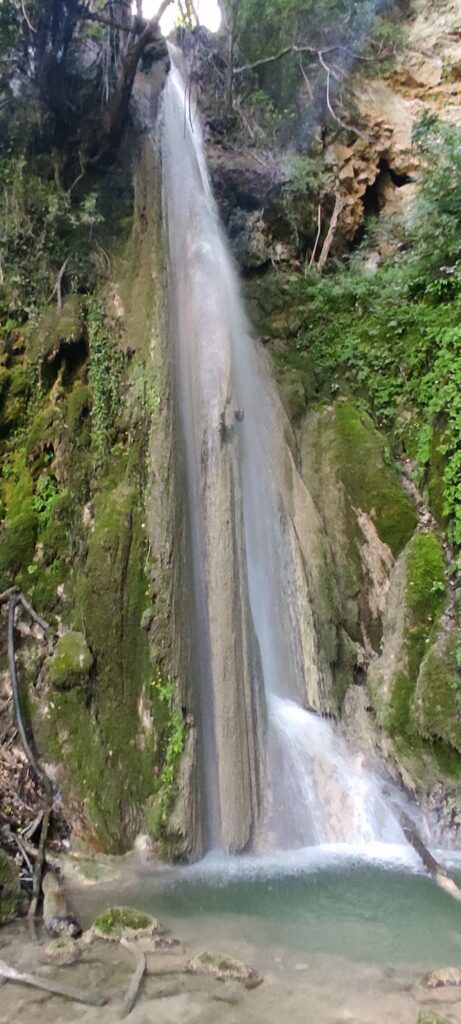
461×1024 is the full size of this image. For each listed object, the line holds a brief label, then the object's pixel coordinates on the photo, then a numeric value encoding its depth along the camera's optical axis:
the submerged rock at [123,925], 4.45
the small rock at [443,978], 3.79
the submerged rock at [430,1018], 3.29
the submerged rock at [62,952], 4.13
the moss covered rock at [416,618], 7.89
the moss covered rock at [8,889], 4.91
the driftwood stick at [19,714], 6.53
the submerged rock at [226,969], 3.90
